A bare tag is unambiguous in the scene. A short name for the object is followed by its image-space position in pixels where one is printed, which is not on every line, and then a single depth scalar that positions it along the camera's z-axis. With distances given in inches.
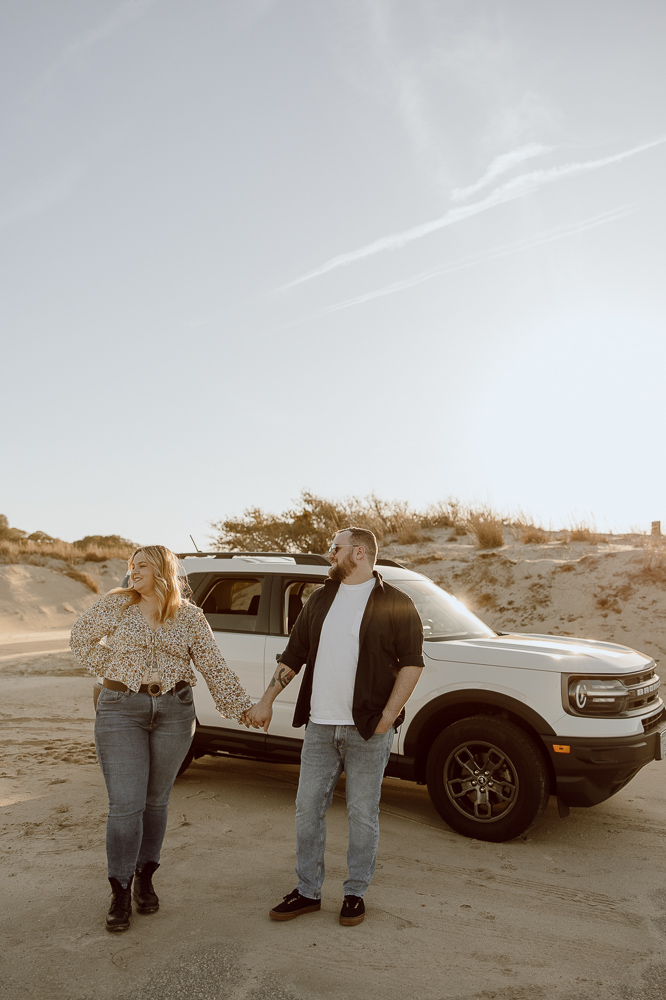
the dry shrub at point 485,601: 638.5
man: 157.8
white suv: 201.9
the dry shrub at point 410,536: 844.6
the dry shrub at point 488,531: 769.6
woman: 153.6
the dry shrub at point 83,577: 1168.8
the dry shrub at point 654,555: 588.4
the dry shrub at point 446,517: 896.9
